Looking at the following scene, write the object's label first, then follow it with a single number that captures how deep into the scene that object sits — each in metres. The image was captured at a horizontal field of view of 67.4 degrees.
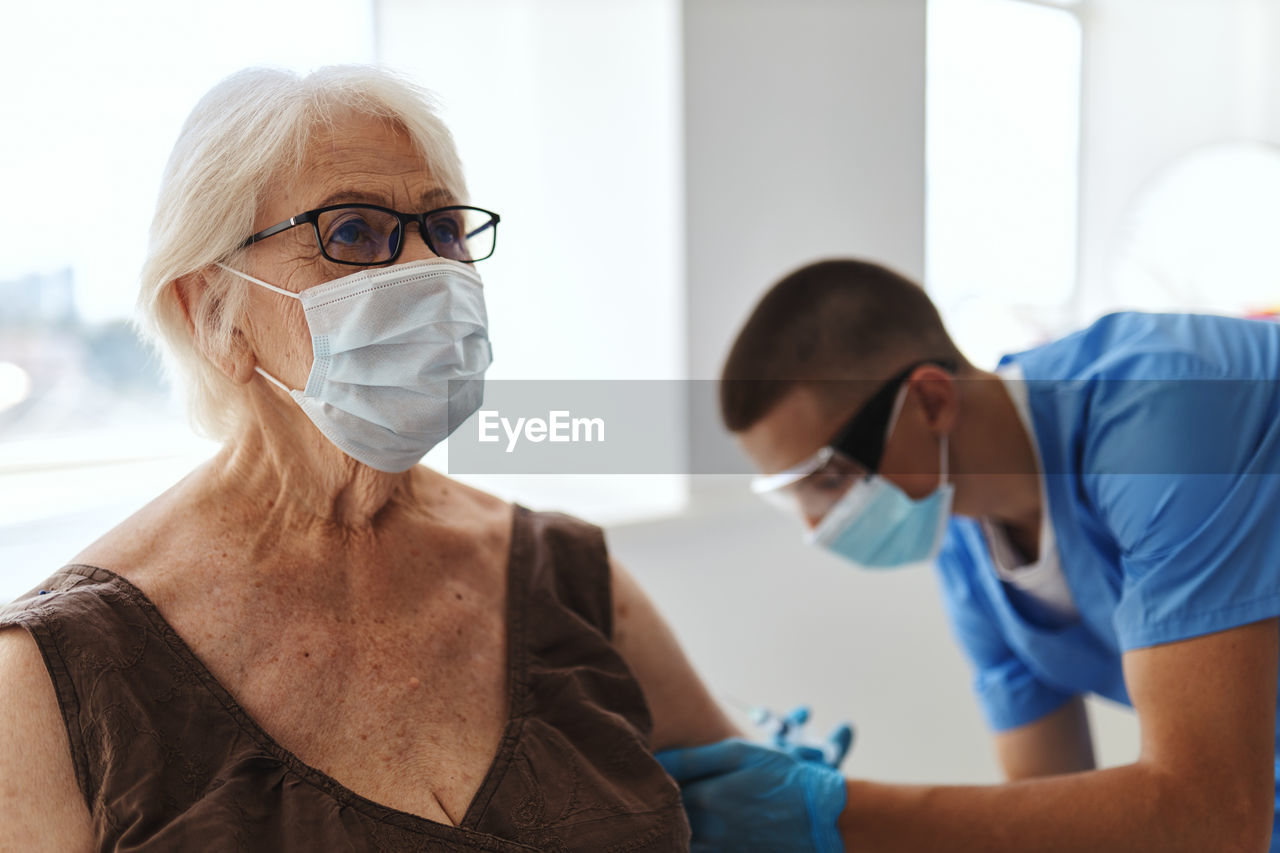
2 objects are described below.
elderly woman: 0.89
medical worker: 1.22
